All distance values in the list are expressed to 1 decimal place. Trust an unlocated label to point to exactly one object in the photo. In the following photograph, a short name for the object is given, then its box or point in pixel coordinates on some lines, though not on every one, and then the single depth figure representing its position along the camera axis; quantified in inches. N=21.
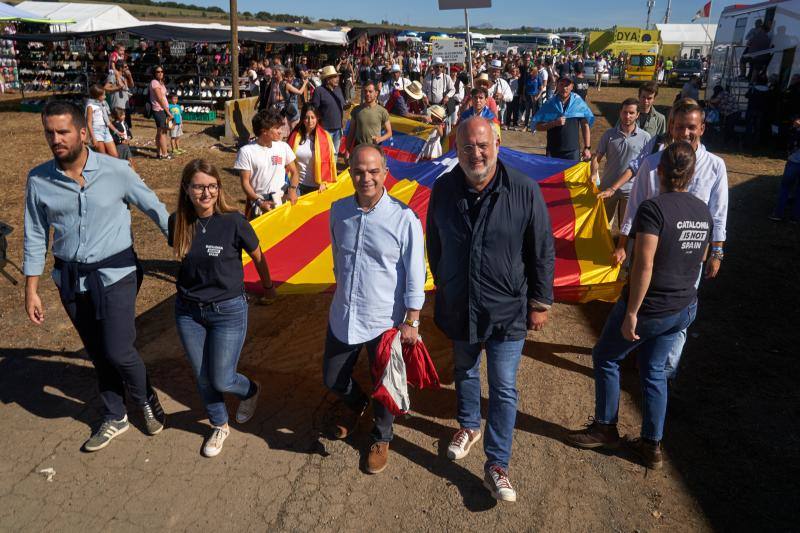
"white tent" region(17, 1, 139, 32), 1077.1
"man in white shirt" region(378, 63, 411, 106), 673.0
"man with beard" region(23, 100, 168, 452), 124.9
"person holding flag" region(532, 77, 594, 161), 279.3
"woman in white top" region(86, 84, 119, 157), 396.2
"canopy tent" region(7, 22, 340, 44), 727.7
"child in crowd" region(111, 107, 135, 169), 408.2
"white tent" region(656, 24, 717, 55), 1542.8
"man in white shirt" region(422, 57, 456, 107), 572.4
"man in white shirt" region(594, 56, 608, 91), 1178.0
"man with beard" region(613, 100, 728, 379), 152.3
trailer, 560.4
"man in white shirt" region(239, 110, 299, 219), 206.7
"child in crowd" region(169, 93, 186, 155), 510.0
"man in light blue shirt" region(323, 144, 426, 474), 121.6
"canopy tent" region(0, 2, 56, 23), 810.8
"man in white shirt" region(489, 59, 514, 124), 569.0
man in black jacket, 115.3
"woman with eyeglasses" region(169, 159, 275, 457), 128.1
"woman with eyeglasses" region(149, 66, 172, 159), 475.5
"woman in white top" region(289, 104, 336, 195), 239.5
